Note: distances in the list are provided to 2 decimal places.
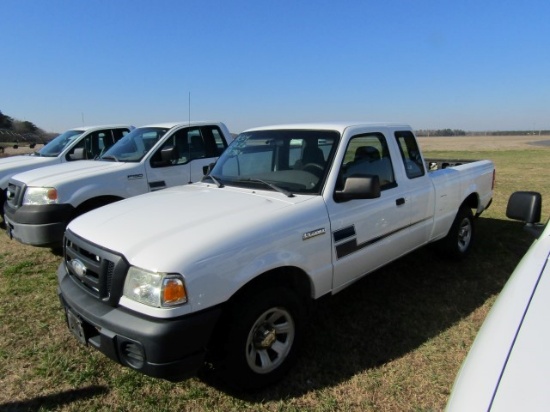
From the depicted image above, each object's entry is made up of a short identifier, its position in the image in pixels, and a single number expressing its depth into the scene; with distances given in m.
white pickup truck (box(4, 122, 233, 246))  4.97
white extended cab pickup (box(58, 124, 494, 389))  2.37
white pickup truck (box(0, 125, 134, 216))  7.80
